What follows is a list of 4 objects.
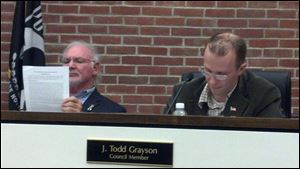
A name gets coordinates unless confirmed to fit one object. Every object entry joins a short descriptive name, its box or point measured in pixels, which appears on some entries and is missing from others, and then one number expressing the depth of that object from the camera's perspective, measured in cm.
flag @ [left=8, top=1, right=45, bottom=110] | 739
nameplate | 398
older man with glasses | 613
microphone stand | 510
